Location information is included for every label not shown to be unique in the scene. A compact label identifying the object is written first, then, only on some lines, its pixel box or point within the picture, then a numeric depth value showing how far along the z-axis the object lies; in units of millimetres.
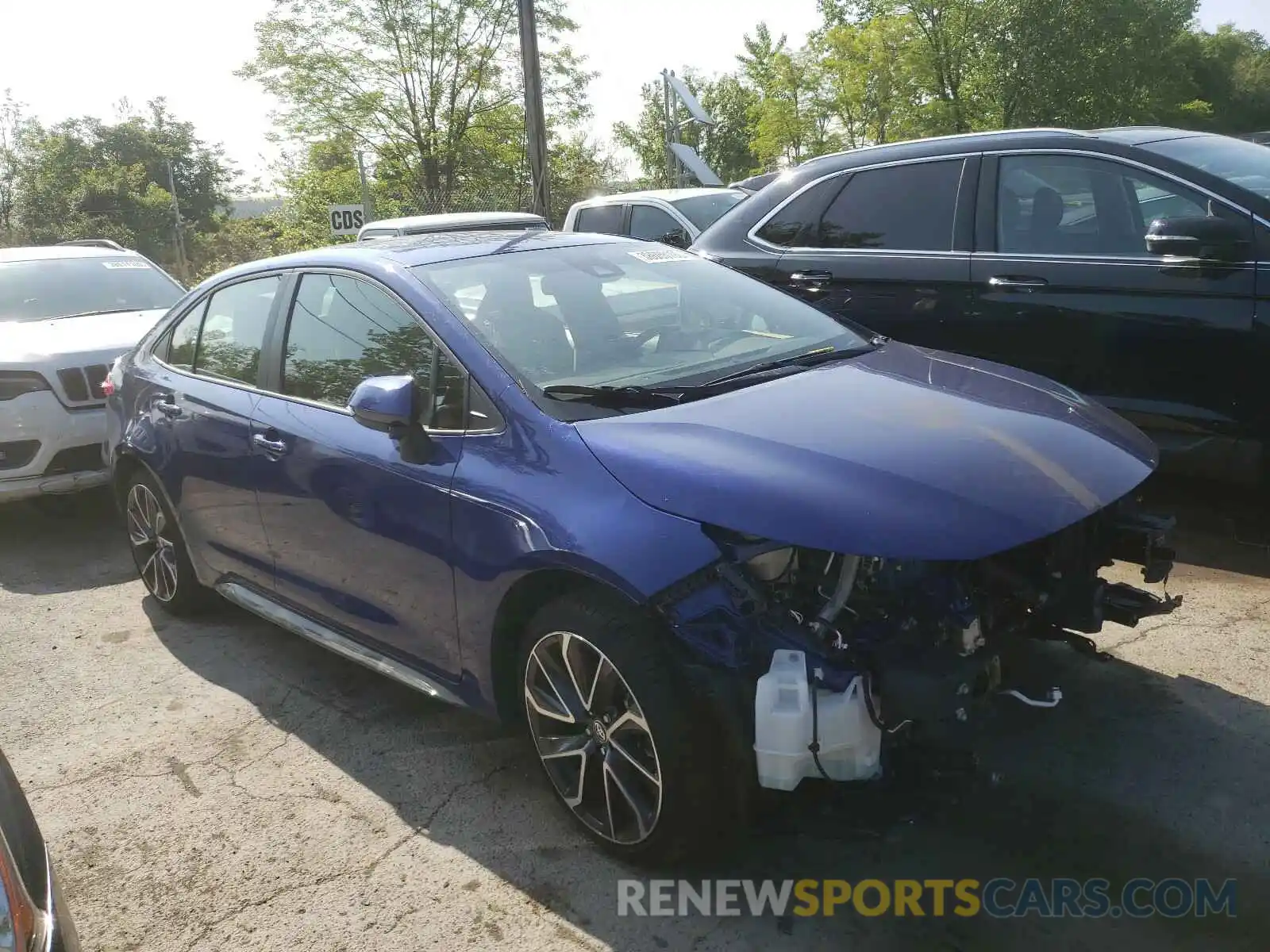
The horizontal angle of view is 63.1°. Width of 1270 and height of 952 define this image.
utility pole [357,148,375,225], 14078
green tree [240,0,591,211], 23344
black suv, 4254
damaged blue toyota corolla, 2363
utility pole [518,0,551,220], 13078
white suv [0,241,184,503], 6117
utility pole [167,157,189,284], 45875
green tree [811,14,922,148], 32000
